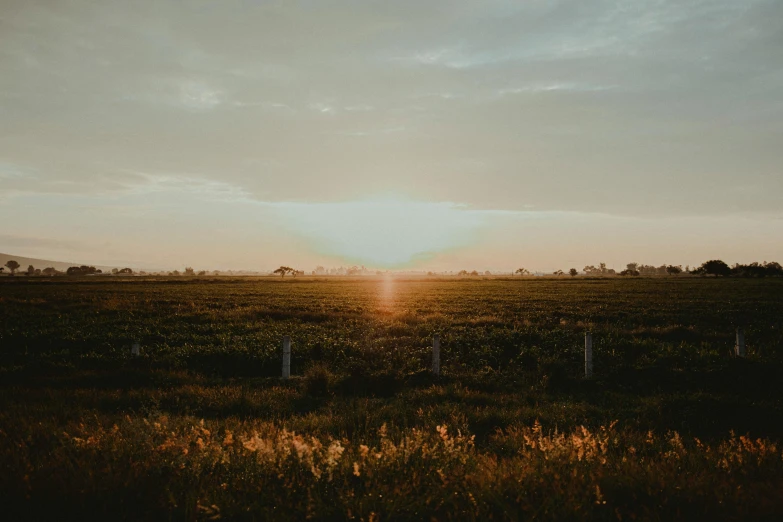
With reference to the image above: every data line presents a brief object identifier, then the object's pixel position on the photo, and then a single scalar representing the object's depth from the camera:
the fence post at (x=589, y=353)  13.60
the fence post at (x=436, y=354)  13.63
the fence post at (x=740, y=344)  15.12
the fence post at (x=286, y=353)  13.46
